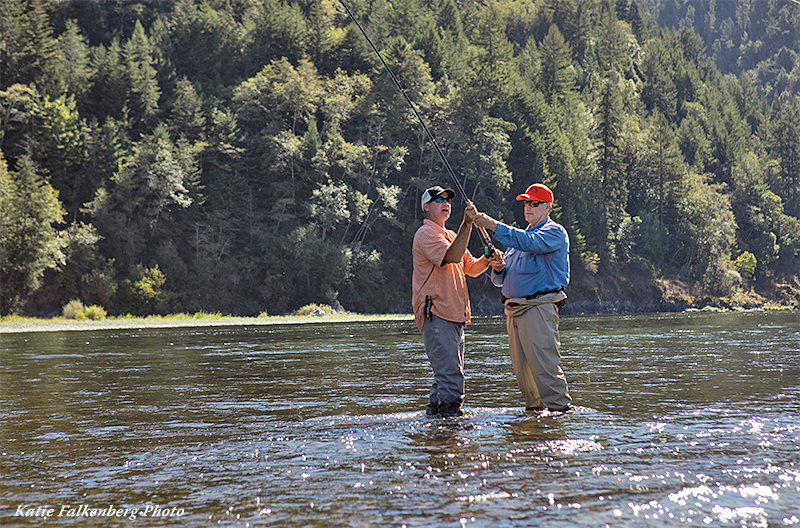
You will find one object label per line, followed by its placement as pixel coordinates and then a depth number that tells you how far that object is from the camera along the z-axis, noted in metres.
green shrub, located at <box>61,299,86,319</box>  41.11
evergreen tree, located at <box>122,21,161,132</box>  53.50
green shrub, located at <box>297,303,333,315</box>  47.78
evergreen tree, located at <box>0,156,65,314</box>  39.94
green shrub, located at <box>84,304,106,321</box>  41.44
